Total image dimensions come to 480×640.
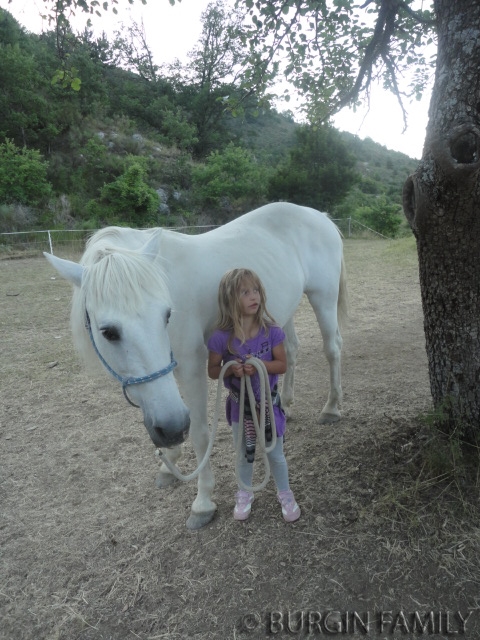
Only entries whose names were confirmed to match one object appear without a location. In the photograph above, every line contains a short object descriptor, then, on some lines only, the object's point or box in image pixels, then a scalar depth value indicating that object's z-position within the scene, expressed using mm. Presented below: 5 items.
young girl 1880
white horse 1557
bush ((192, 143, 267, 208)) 22688
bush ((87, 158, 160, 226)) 19438
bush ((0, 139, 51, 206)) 18562
